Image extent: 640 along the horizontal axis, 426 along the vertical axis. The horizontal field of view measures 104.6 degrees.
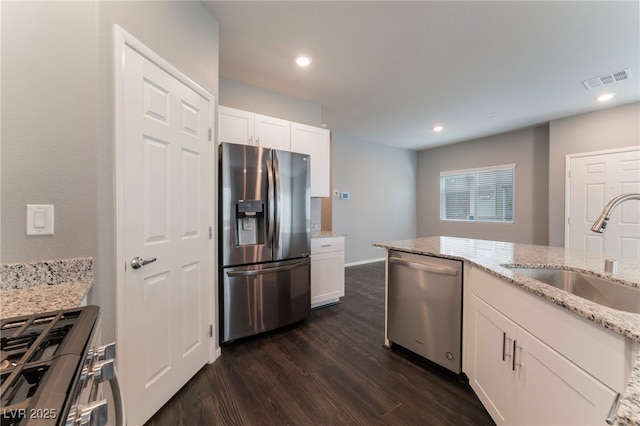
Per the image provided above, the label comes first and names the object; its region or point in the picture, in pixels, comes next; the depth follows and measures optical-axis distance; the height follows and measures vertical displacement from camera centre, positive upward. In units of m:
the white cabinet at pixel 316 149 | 3.14 +0.80
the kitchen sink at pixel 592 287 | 1.16 -0.42
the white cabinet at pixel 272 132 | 2.80 +0.91
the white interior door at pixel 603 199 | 3.43 +0.16
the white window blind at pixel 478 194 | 5.11 +0.36
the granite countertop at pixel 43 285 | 0.86 -0.33
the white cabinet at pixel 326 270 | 3.09 -0.78
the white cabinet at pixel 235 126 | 2.55 +0.89
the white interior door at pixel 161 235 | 1.35 -0.16
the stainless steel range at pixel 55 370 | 0.43 -0.34
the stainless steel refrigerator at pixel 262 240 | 2.22 -0.29
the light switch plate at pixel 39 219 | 1.06 -0.04
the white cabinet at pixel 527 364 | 0.77 -0.64
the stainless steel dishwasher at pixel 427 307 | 1.77 -0.76
